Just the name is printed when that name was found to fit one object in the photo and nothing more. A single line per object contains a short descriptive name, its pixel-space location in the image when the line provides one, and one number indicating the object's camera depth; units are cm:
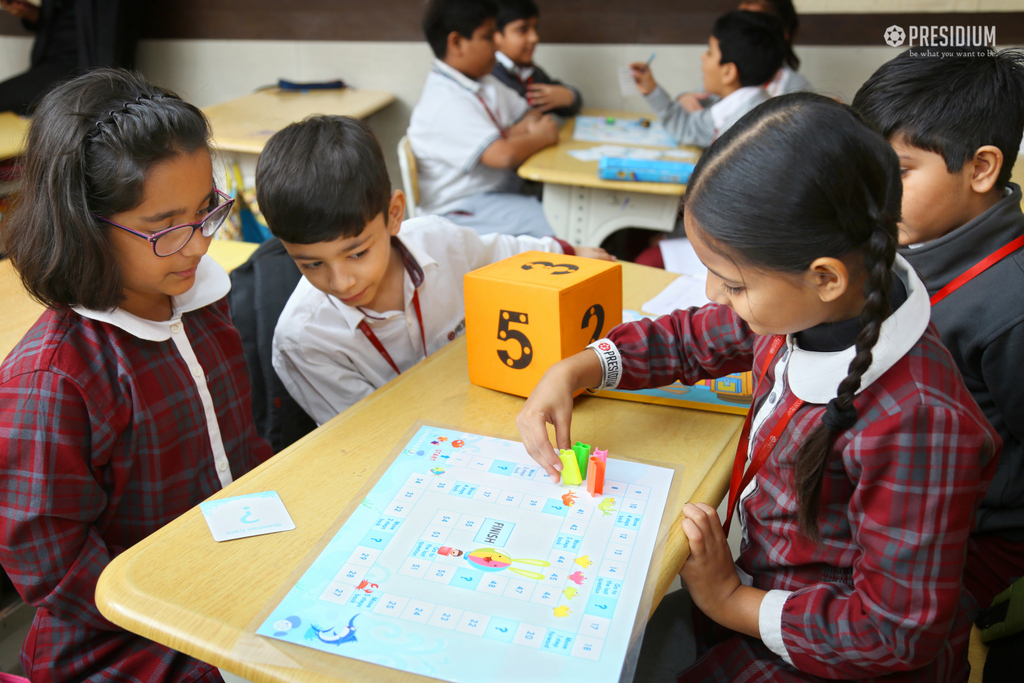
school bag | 157
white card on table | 83
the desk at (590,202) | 261
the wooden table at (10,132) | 293
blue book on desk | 252
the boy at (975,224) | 107
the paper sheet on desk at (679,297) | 144
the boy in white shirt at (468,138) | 284
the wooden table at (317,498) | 69
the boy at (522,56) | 333
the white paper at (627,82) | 333
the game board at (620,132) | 311
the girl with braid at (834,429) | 71
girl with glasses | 95
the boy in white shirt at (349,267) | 130
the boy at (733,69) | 288
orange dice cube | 110
